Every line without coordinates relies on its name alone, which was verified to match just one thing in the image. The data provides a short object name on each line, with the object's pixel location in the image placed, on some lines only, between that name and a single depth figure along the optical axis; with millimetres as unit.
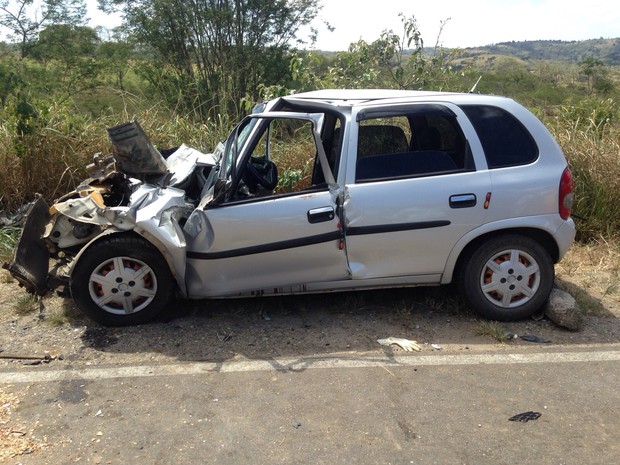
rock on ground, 4426
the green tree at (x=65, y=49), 17250
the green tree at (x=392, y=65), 9219
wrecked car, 4203
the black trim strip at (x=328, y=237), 4203
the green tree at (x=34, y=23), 17266
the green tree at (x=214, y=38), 13977
